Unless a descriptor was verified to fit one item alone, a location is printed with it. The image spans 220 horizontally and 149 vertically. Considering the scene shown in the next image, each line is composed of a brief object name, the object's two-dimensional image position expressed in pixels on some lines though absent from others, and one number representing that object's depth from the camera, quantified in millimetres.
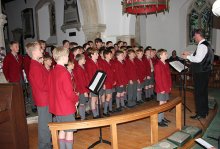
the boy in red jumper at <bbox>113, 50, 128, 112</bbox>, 5816
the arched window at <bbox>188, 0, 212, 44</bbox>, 10836
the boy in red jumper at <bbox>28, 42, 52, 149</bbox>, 3590
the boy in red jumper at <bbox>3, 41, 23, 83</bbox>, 5746
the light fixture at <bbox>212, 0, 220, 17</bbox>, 1906
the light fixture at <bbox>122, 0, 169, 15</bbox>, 4129
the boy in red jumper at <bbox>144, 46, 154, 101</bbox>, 6859
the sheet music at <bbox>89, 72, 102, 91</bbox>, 3796
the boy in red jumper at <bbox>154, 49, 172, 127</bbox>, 4609
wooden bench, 2814
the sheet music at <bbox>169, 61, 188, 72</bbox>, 4539
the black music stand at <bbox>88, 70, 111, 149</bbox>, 3732
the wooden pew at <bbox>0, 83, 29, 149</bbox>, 3436
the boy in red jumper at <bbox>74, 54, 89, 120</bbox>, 4957
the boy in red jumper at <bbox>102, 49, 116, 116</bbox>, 5508
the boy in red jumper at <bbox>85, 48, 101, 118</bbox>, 5219
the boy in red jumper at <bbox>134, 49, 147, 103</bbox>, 6484
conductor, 4809
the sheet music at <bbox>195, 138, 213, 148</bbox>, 2416
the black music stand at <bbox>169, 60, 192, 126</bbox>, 4539
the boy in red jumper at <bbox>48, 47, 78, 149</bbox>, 3191
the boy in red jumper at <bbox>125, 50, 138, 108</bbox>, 6129
